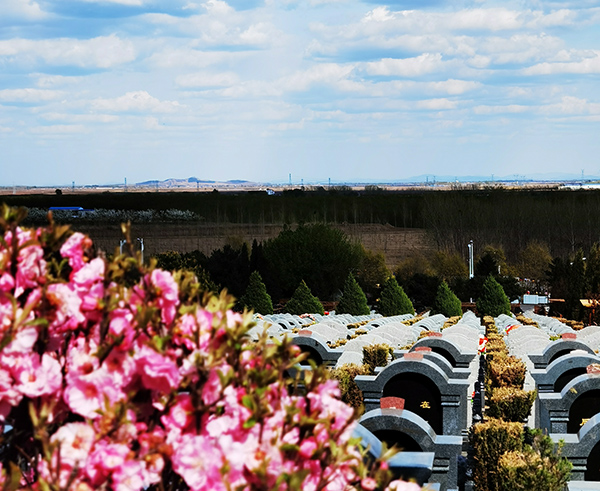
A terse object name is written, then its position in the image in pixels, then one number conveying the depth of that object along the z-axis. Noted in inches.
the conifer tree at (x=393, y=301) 1576.0
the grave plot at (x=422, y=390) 515.8
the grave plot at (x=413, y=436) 398.6
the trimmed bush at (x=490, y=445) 421.7
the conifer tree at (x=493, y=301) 1556.3
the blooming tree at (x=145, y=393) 111.0
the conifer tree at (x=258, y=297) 1598.2
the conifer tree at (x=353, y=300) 1592.0
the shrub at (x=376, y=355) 697.0
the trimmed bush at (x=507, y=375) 604.4
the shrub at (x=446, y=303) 1544.0
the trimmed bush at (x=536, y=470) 353.7
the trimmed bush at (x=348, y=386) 564.4
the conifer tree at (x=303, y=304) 1584.6
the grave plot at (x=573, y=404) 498.6
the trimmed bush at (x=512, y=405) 519.0
